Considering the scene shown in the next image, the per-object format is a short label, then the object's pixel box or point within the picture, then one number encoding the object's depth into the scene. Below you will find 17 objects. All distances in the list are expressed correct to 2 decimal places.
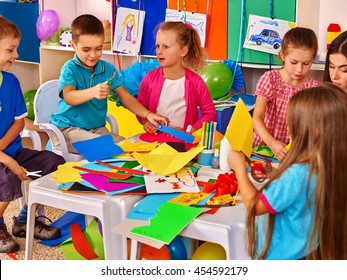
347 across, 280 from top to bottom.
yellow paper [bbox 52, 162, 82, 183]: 1.42
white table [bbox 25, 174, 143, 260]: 1.28
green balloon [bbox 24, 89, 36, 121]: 4.11
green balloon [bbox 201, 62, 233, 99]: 2.99
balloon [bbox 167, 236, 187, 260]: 1.36
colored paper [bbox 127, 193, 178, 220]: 1.23
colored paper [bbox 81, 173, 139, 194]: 1.33
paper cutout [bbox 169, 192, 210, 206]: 1.26
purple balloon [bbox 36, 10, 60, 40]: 3.80
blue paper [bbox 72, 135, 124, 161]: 1.61
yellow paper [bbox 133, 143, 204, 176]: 1.46
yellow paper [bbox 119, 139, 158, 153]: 1.68
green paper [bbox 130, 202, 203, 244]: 1.14
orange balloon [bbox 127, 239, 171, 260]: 1.33
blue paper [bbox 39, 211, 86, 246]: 2.05
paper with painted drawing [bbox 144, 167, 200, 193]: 1.34
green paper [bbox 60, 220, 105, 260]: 1.50
